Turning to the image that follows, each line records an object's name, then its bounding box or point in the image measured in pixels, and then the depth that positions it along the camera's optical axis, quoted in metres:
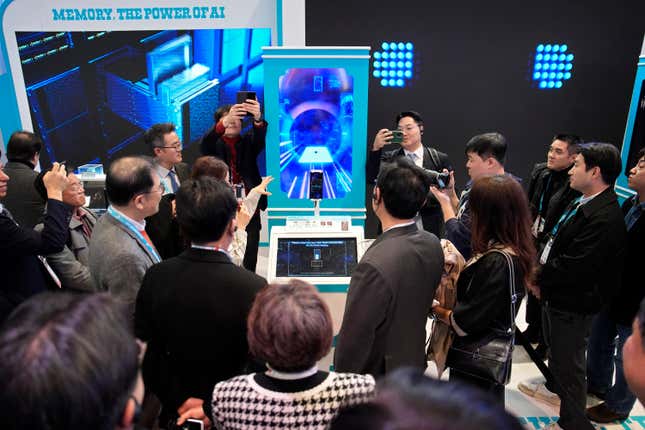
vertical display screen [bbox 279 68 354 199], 3.36
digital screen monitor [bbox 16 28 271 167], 4.91
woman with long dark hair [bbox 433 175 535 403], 1.90
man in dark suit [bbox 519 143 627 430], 2.39
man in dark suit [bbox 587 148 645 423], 2.53
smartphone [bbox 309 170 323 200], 3.12
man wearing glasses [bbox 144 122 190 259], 2.45
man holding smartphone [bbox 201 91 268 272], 3.81
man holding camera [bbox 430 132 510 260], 2.49
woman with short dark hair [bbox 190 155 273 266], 2.46
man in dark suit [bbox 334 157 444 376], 1.77
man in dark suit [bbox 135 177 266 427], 1.52
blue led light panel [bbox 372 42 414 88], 4.66
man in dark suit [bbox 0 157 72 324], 2.00
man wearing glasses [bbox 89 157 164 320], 1.84
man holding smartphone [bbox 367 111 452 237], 3.73
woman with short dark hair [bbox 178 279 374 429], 1.17
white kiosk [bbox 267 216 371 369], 2.66
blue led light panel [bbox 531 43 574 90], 4.65
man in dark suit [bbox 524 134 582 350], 3.17
